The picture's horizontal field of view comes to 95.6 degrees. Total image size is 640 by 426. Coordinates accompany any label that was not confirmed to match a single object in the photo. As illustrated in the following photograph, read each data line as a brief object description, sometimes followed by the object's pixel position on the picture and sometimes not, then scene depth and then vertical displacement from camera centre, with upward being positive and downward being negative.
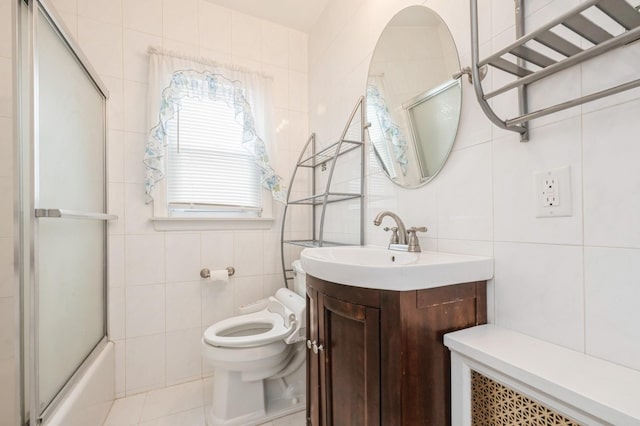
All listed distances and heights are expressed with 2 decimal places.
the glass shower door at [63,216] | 1.05 +0.00
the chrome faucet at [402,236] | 1.13 -0.09
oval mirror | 1.08 +0.50
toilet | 1.42 -0.77
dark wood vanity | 0.77 -0.38
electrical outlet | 0.75 +0.05
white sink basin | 0.77 -0.17
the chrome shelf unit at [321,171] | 1.60 +0.28
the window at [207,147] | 1.80 +0.46
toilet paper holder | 1.88 -0.37
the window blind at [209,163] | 1.87 +0.35
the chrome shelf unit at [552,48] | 0.55 +0.38
